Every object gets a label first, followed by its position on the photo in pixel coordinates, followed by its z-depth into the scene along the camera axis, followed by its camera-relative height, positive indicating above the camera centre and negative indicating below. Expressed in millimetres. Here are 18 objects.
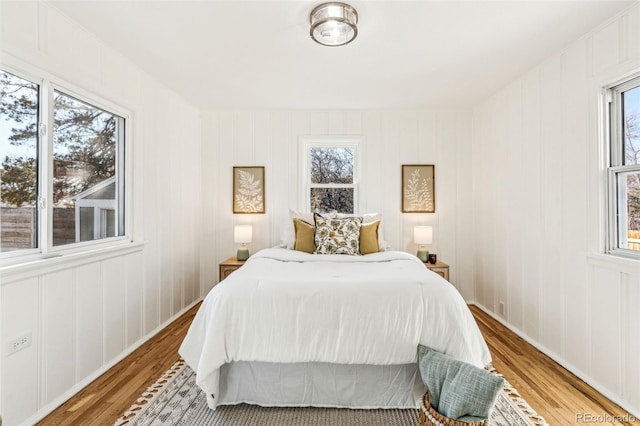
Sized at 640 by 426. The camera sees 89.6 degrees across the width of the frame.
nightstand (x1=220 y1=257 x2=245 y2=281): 3456 -578
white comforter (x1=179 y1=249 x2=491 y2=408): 1791 -632
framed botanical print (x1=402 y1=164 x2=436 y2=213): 3965 +317
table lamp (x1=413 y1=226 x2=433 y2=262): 3647 -277
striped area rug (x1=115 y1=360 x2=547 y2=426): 1771 -1142
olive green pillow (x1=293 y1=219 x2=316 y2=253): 3247 -234
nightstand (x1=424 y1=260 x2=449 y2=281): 3422 -591
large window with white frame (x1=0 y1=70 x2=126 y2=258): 1756 +305
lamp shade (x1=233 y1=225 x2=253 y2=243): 3713 -228
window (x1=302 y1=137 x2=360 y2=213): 4066 +493
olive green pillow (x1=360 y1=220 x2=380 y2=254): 3217 -255
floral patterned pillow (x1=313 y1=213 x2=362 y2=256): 3156 -220
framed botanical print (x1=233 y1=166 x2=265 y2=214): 4023 +304
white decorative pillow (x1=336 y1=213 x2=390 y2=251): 3412 -68
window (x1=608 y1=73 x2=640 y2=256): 2016 +285
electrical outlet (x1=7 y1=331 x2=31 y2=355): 1648 -674
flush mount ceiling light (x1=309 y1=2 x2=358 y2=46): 1894 +1168
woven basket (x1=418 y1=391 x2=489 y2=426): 1474 -970
